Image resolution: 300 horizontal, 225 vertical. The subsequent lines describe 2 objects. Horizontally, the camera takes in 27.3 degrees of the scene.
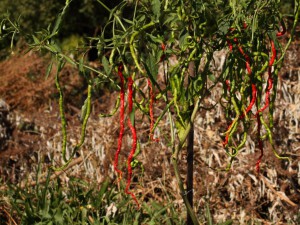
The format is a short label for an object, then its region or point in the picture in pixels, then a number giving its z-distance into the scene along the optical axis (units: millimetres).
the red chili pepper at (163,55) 2113
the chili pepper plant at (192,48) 2074
